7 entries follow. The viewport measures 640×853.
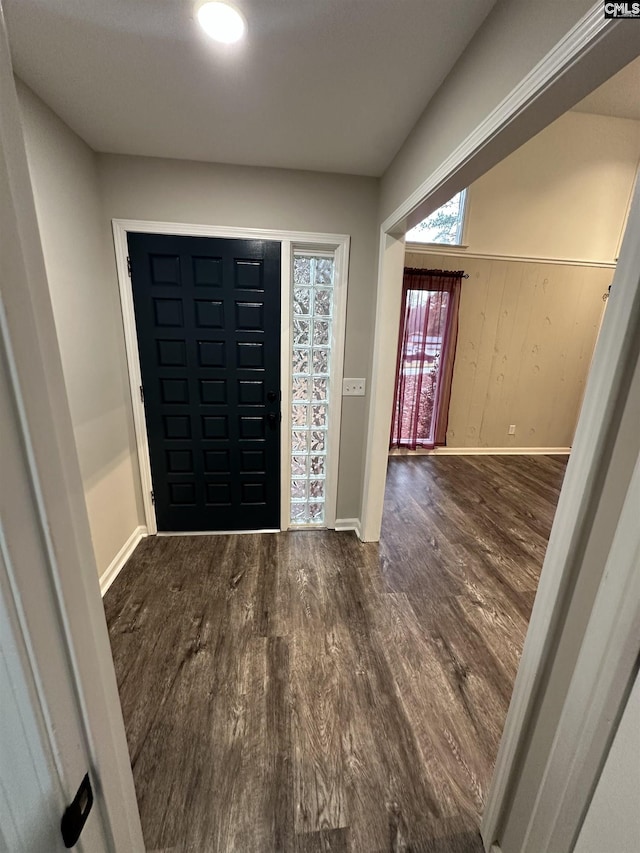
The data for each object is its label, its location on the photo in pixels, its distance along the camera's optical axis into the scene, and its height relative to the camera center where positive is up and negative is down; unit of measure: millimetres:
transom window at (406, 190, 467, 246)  4074 +1347
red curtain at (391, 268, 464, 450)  4082 -149
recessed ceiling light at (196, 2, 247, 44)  1101 +1020
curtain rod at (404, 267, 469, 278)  3990 +827
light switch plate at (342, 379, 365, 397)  2523 -324
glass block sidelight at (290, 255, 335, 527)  2441 -321
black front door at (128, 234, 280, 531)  2246 -262
